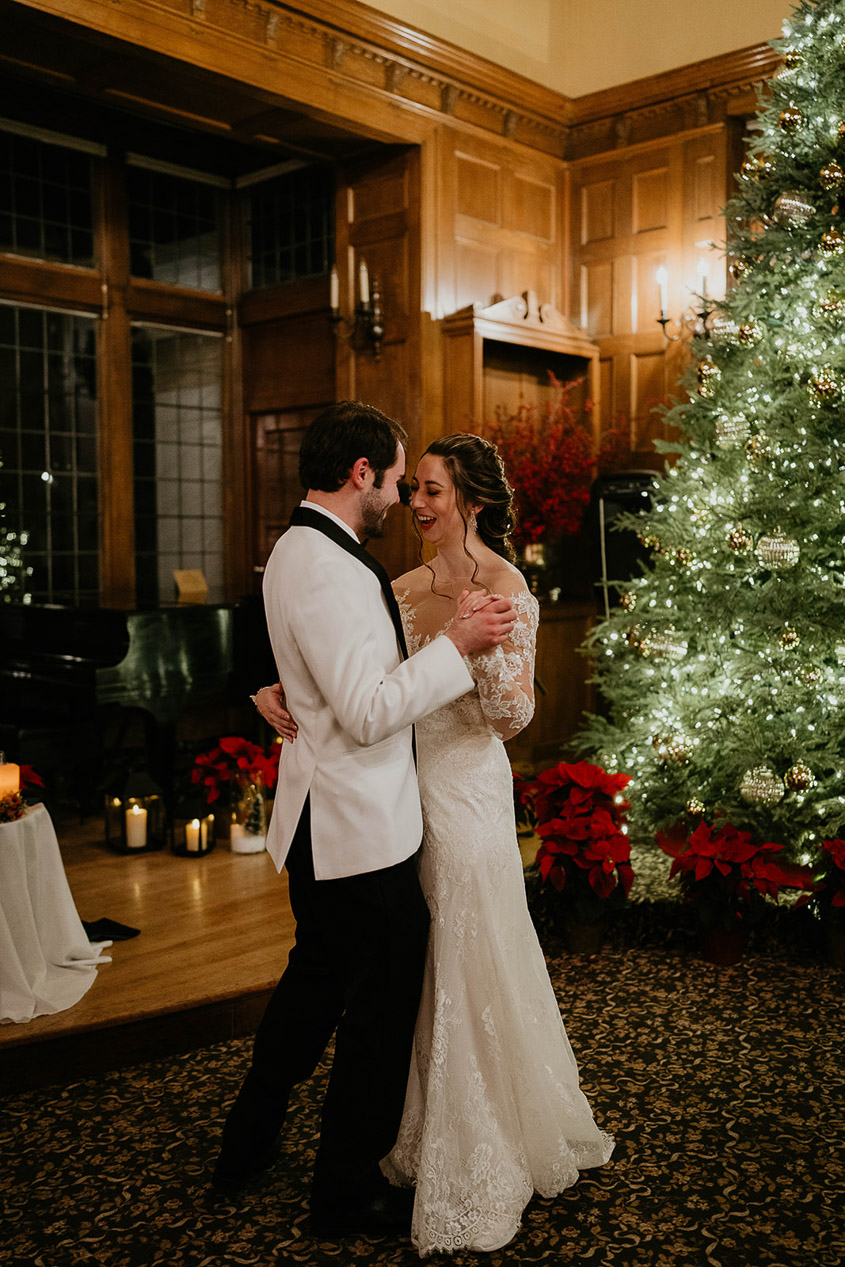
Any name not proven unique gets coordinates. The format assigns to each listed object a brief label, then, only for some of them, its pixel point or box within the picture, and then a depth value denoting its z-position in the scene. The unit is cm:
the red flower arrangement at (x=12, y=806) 327
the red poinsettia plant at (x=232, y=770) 487
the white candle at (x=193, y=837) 481
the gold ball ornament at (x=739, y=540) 429
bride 225
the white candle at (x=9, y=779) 330
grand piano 509
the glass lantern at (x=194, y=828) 482
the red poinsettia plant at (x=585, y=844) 382
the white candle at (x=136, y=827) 485
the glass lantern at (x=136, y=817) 488
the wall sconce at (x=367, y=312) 633
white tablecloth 316
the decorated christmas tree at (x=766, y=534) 420
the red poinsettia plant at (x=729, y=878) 378
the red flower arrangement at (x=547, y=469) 619
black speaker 601
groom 209
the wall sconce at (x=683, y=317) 627
